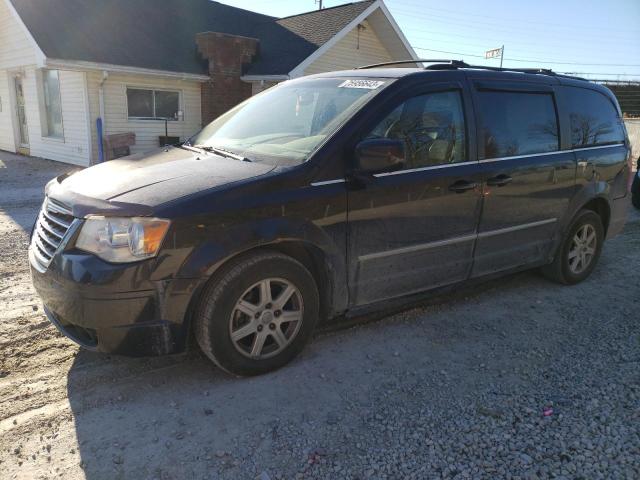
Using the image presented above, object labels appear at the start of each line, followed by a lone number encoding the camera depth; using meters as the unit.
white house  13.41
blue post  13.30
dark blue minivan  2.83
